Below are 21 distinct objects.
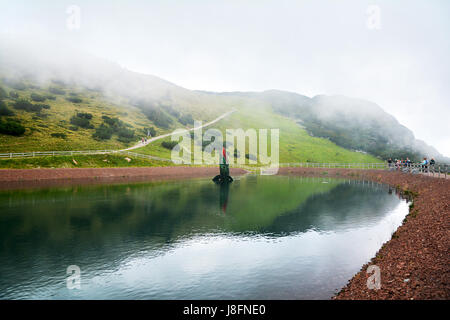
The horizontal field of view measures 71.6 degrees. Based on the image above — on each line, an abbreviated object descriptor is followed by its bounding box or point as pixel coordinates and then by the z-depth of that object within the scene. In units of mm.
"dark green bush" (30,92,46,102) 108188
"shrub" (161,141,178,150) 102000
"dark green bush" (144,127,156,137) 114475
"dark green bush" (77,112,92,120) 104438
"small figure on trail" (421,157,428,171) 46703
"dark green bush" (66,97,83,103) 122825
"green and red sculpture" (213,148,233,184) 67119
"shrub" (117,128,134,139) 101250
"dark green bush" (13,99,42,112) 93750
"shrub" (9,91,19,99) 102669
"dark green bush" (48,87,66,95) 126300
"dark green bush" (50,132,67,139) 82112
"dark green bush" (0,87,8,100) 99625
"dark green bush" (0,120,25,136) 72812
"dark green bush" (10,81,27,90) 115888
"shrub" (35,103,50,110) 100188
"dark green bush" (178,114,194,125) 149212
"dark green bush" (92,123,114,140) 93119
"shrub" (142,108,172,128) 131000
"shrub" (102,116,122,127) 106025
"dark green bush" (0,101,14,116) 83919
